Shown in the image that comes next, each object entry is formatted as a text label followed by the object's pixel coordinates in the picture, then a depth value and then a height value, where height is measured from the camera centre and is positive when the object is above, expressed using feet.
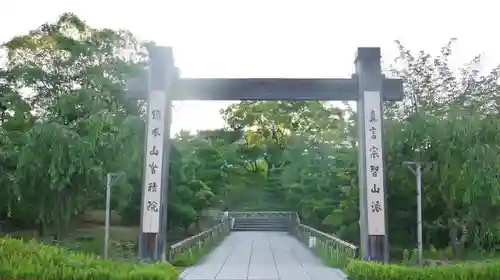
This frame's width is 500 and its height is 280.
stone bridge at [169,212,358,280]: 38.58 -4.31
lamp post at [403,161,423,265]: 46.06 +1.82
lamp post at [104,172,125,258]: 46.03 +1.68
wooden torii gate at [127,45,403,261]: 36.76 +6.75
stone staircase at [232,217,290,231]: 107.55 -2.90
